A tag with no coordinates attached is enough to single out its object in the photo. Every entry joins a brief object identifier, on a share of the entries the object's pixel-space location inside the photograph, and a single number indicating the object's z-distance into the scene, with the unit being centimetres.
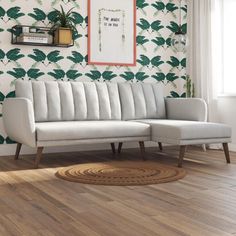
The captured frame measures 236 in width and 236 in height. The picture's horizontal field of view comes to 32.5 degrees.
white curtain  466
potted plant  421
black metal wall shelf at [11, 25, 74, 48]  405
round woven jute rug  284
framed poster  453
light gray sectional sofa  341
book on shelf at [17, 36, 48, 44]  404
